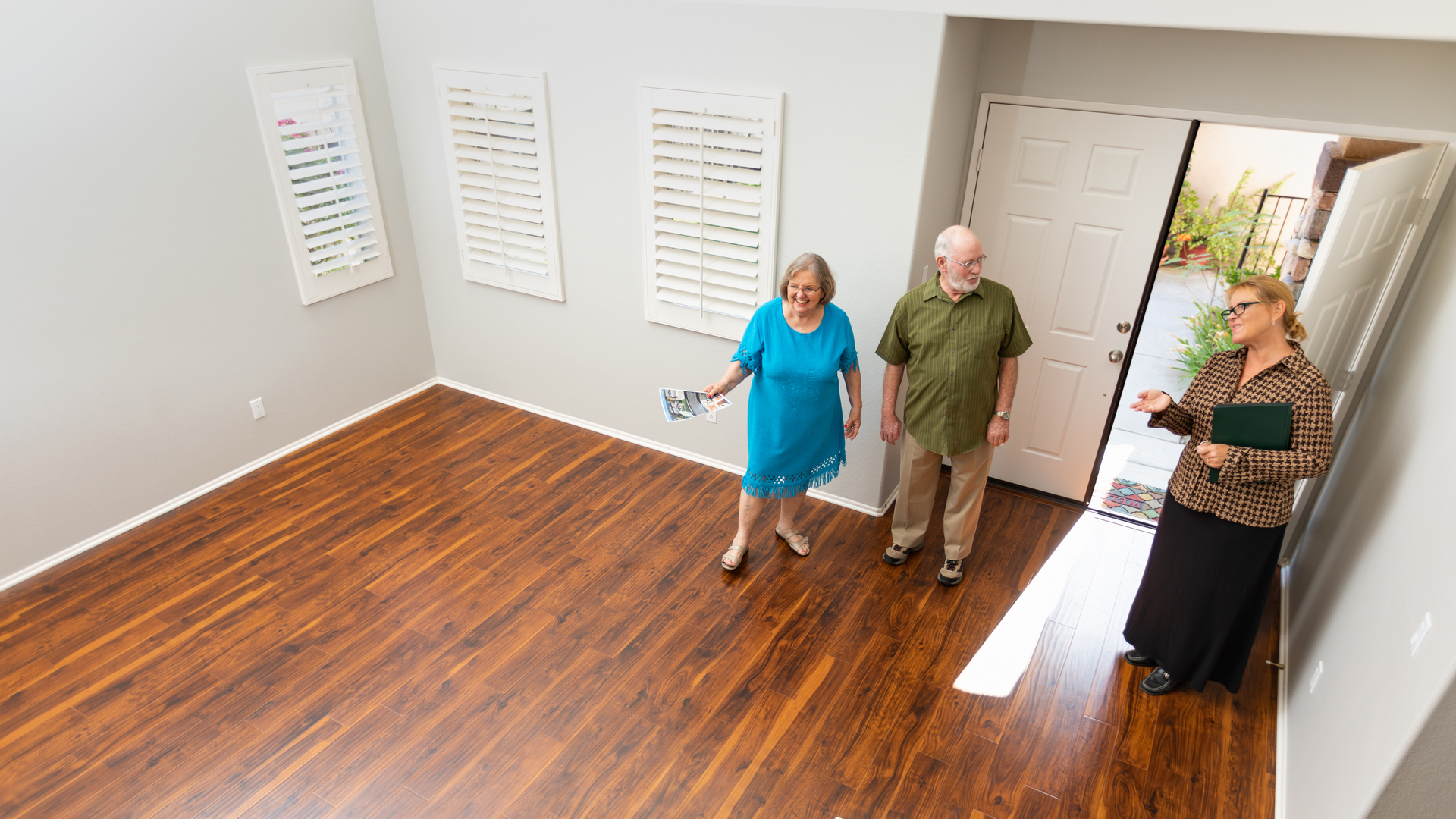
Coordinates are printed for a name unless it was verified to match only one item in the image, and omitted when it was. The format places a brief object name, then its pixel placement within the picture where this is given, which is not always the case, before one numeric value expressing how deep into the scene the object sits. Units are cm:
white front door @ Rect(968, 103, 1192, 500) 336
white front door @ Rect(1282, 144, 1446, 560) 278
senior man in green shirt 300
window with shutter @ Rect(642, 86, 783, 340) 350
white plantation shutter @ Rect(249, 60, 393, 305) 394
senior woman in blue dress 304
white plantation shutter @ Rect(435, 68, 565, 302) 405
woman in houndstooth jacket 239
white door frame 284
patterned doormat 408
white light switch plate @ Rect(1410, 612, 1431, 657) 189
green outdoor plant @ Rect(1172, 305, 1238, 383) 607
